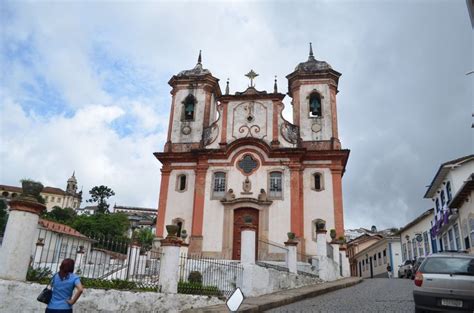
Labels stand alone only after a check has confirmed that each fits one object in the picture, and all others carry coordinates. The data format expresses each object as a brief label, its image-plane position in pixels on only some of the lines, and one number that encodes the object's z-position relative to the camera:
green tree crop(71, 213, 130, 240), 58.23
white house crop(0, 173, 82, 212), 102.84
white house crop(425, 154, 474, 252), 21.83
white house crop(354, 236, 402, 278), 36.59
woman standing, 5.74
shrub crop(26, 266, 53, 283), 8.85
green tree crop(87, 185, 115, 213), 79.88
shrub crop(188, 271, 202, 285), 12.14
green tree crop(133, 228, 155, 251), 57.22
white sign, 6.56
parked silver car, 7.87
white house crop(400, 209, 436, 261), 30.38
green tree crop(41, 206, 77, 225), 71.83
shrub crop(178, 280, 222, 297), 10.45
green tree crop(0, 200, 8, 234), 57.19
